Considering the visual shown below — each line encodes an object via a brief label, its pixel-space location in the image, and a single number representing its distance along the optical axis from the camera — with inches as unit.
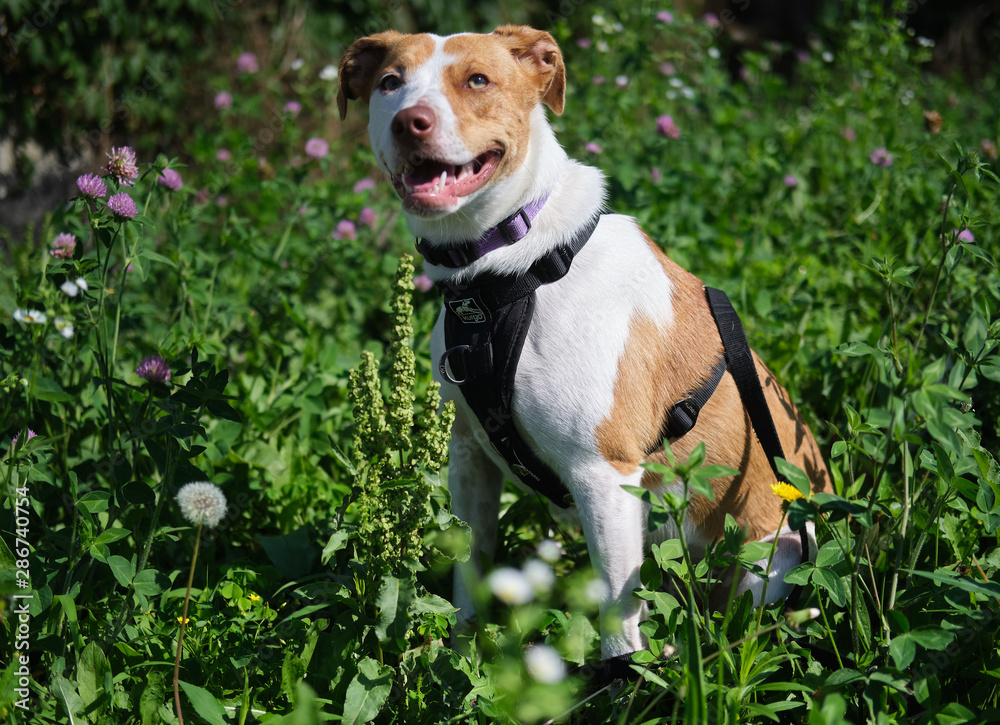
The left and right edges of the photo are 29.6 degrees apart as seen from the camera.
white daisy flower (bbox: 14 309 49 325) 58.0
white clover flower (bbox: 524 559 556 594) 54.4
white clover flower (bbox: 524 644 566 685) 53.8
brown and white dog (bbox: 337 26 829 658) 58.4
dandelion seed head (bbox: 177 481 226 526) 56.5
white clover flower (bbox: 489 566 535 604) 53.8
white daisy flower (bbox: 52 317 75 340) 57.1
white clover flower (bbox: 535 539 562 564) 57.8
